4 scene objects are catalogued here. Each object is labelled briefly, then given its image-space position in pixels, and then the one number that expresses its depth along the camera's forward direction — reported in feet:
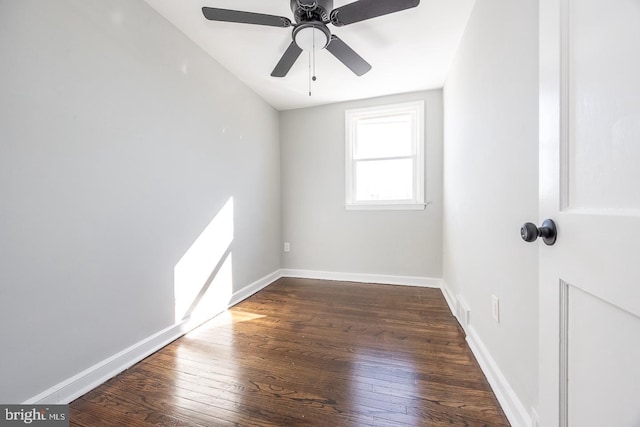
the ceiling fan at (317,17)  4.33
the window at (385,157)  9.63
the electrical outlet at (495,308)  4.12
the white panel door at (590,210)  1.41
